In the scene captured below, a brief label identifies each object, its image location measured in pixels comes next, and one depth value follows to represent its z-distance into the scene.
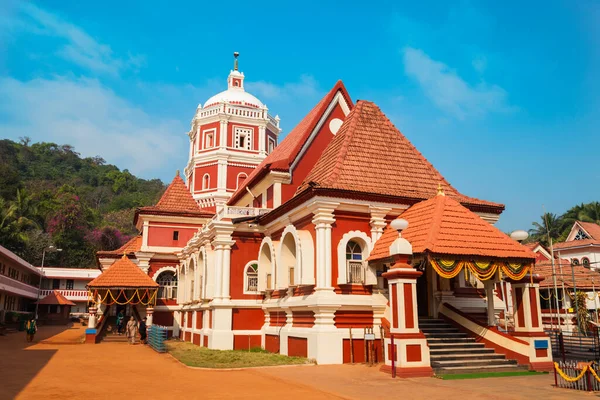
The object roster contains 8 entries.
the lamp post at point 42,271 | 48.59
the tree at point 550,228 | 58.72
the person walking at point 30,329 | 24.25
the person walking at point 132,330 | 23.27
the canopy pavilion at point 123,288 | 24.50
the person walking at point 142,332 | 23.33
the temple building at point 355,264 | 12.62
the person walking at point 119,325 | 26.77
